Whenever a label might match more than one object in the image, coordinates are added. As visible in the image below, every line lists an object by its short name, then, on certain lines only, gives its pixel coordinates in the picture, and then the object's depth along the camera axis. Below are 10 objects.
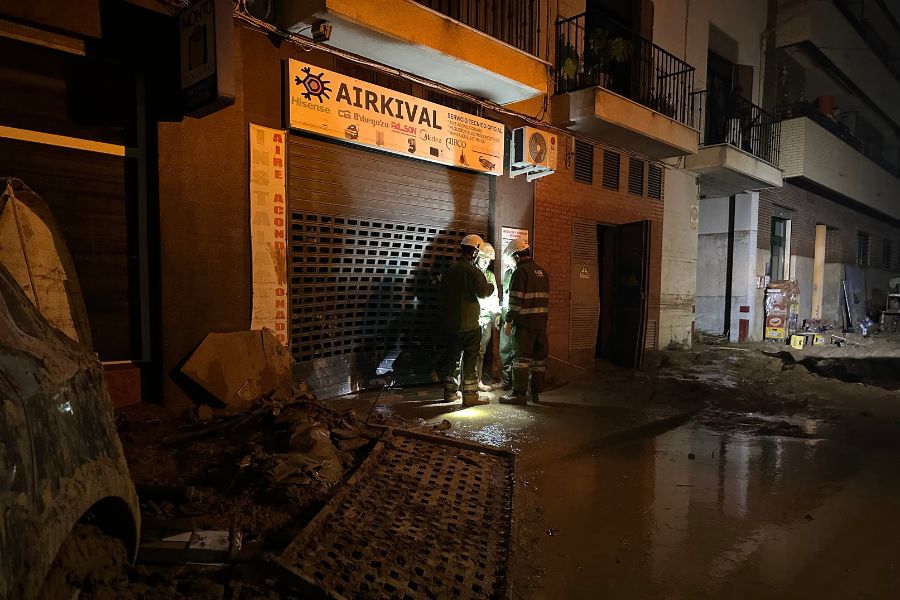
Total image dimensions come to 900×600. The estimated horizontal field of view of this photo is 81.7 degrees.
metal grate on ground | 2.72
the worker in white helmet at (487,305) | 7.07
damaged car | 1.44
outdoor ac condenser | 8.21
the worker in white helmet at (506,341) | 7.21
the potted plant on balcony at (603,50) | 9.38
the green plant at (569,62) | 9.03
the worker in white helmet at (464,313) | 6.71
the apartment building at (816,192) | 14.57
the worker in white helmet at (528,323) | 6.97
